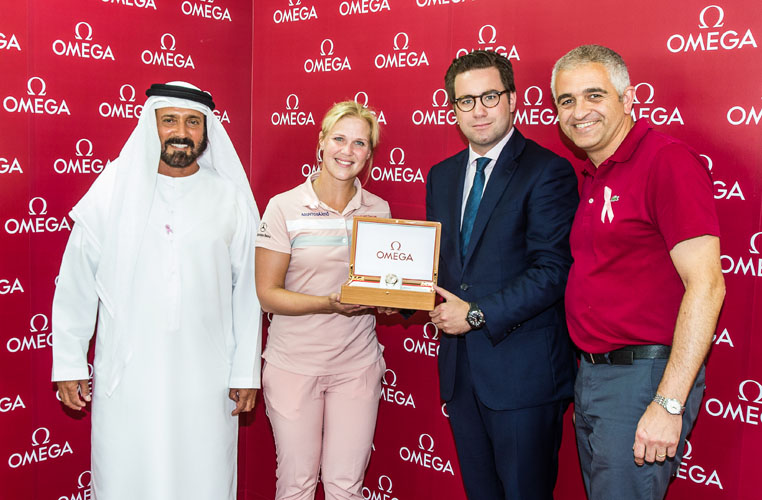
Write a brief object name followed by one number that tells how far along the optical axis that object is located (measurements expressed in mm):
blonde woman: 2910
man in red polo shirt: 1946
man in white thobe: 2828
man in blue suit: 2447
